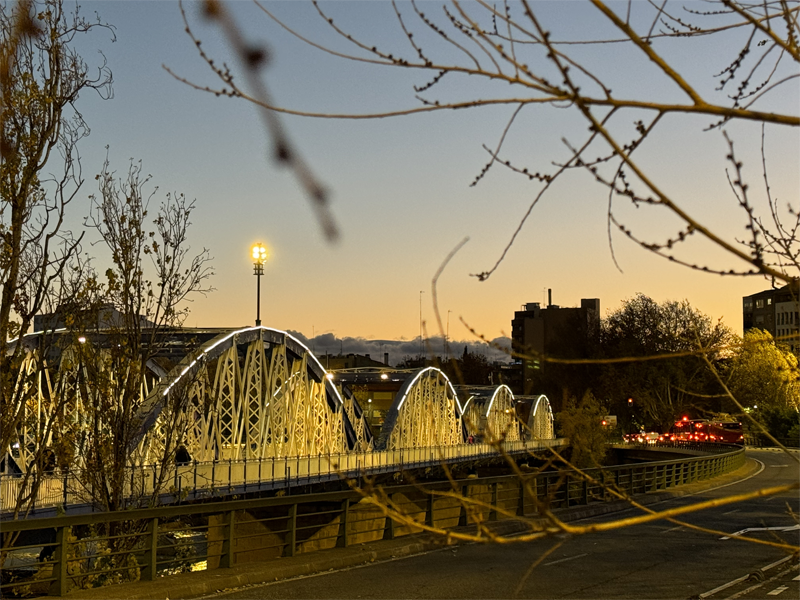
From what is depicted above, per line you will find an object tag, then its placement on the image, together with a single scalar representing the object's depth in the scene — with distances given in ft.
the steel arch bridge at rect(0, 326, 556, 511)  62.34
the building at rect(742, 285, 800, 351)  512.55
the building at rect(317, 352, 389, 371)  589.73
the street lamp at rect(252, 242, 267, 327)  101.40
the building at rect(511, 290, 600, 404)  384.68
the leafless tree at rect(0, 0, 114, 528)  40.22
